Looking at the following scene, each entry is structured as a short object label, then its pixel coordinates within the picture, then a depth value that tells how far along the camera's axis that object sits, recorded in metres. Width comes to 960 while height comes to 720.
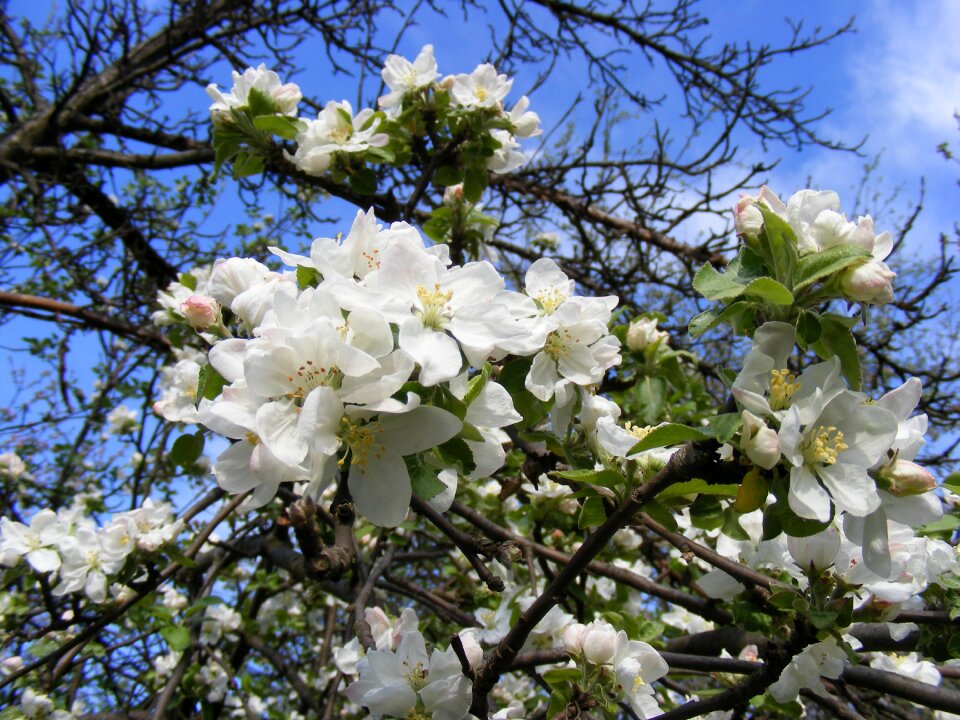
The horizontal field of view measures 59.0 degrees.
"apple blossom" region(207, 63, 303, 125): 0.48
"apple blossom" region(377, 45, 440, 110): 0.49
